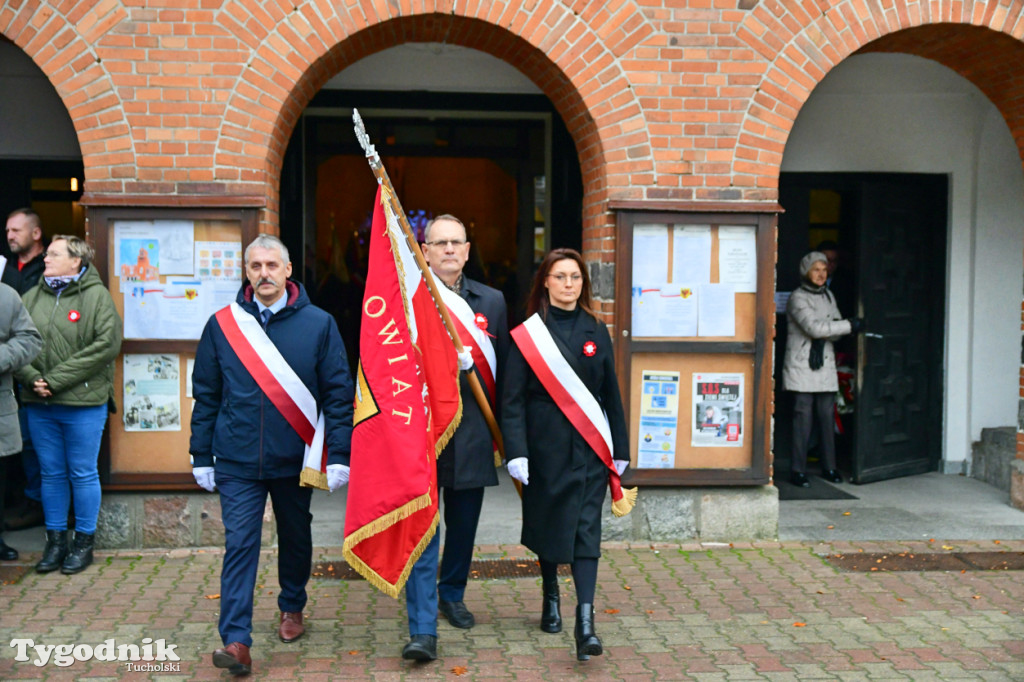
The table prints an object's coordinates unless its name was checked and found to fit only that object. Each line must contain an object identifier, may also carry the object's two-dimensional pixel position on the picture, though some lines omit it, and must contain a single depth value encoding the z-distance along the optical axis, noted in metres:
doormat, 7.70
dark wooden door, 8.19
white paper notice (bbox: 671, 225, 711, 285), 6.42
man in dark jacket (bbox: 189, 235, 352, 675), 4.36
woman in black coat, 4.56
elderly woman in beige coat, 8.02
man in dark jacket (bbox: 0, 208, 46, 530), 6.12
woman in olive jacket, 5.66
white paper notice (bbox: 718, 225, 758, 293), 6.44
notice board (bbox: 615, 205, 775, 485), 6.42
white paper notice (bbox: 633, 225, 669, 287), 6.39
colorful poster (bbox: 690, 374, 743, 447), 6.51
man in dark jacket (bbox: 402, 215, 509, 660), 4.47
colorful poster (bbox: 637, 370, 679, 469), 6.49
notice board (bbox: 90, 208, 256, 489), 6.11
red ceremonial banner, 4.36
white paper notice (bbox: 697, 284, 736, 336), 6.46
